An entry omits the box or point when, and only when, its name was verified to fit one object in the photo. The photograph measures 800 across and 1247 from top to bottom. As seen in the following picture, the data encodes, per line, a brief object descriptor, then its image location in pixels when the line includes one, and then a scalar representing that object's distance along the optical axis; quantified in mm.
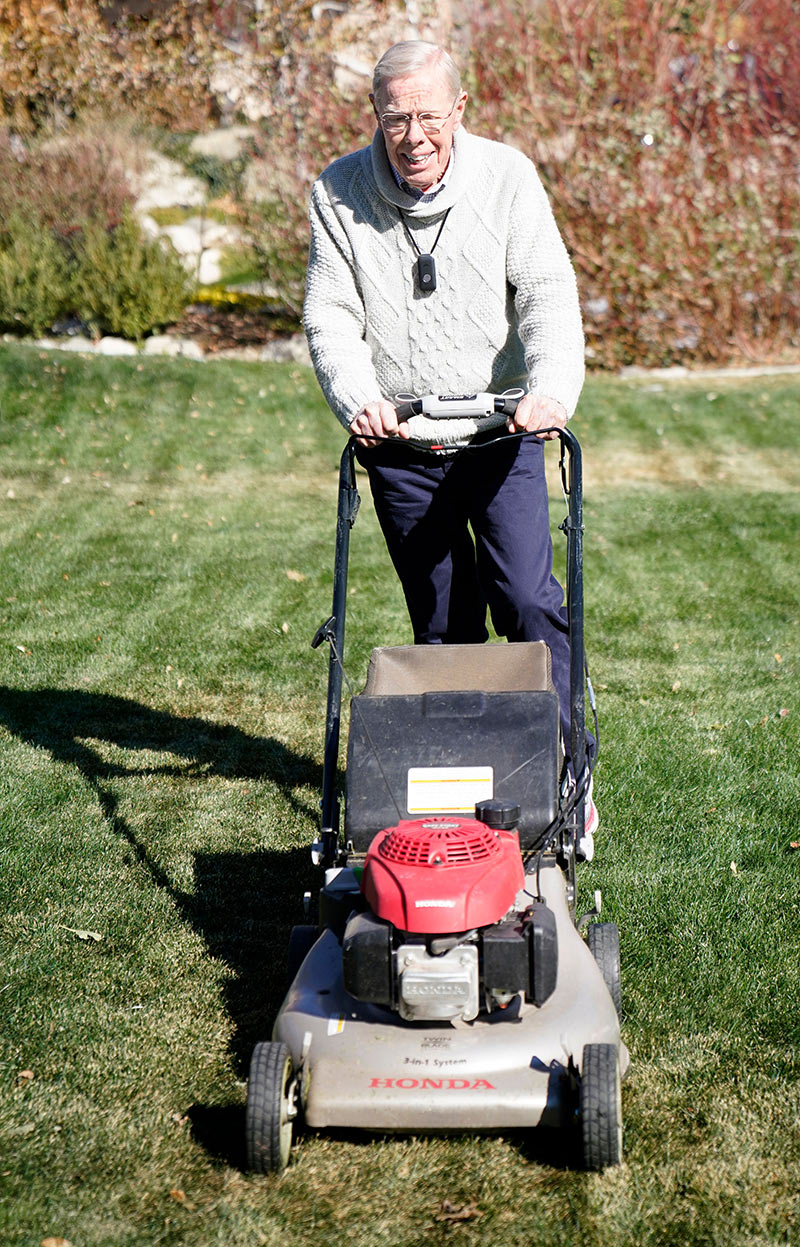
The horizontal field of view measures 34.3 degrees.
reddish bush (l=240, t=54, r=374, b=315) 13711
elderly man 3127
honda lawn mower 2480
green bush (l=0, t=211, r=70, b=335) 13000
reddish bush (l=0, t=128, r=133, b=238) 13492
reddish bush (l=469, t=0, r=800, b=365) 13156
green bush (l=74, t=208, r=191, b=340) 13070
